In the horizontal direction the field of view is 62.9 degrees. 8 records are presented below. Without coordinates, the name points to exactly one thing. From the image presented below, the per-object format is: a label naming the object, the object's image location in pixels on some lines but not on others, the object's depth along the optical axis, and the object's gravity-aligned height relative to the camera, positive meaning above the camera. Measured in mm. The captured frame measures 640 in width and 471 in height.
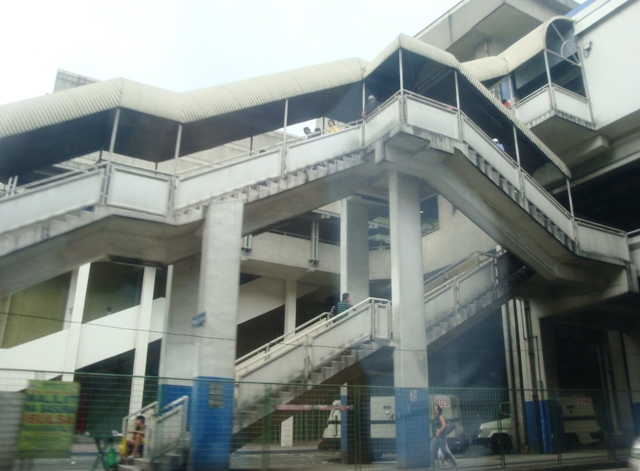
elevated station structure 11719 +5735
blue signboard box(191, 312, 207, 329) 11531 +2109
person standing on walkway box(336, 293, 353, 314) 15000 +3164
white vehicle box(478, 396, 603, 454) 13227 -58
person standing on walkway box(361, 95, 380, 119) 15726 +9061
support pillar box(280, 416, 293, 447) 10305 -217
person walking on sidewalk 11766 -381
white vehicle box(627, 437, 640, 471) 8359 -478
